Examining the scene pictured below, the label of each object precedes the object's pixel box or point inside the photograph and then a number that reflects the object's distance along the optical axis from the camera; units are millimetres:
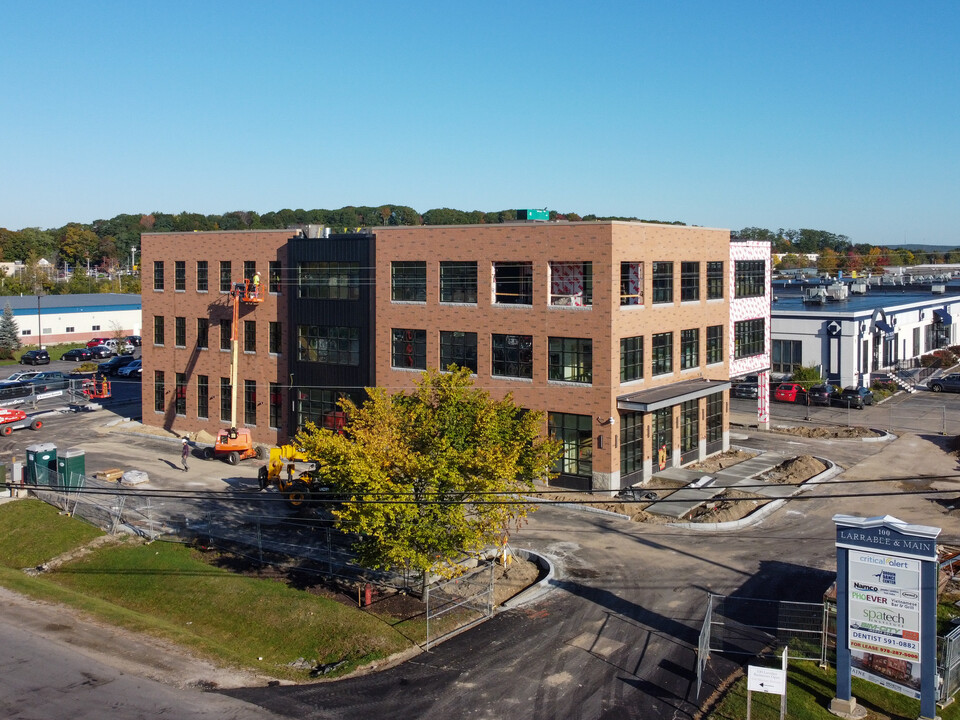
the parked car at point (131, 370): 74000
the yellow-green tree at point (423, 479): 23578
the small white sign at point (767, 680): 17484
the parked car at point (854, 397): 58181
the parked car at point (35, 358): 83812
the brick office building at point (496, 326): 37625
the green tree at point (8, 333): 92188
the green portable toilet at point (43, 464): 39594
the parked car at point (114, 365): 75750
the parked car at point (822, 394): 59738
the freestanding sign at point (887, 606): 18438
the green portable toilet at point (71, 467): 38562
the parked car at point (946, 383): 65688
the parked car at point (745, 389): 60438
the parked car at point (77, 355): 86750
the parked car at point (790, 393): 60719
